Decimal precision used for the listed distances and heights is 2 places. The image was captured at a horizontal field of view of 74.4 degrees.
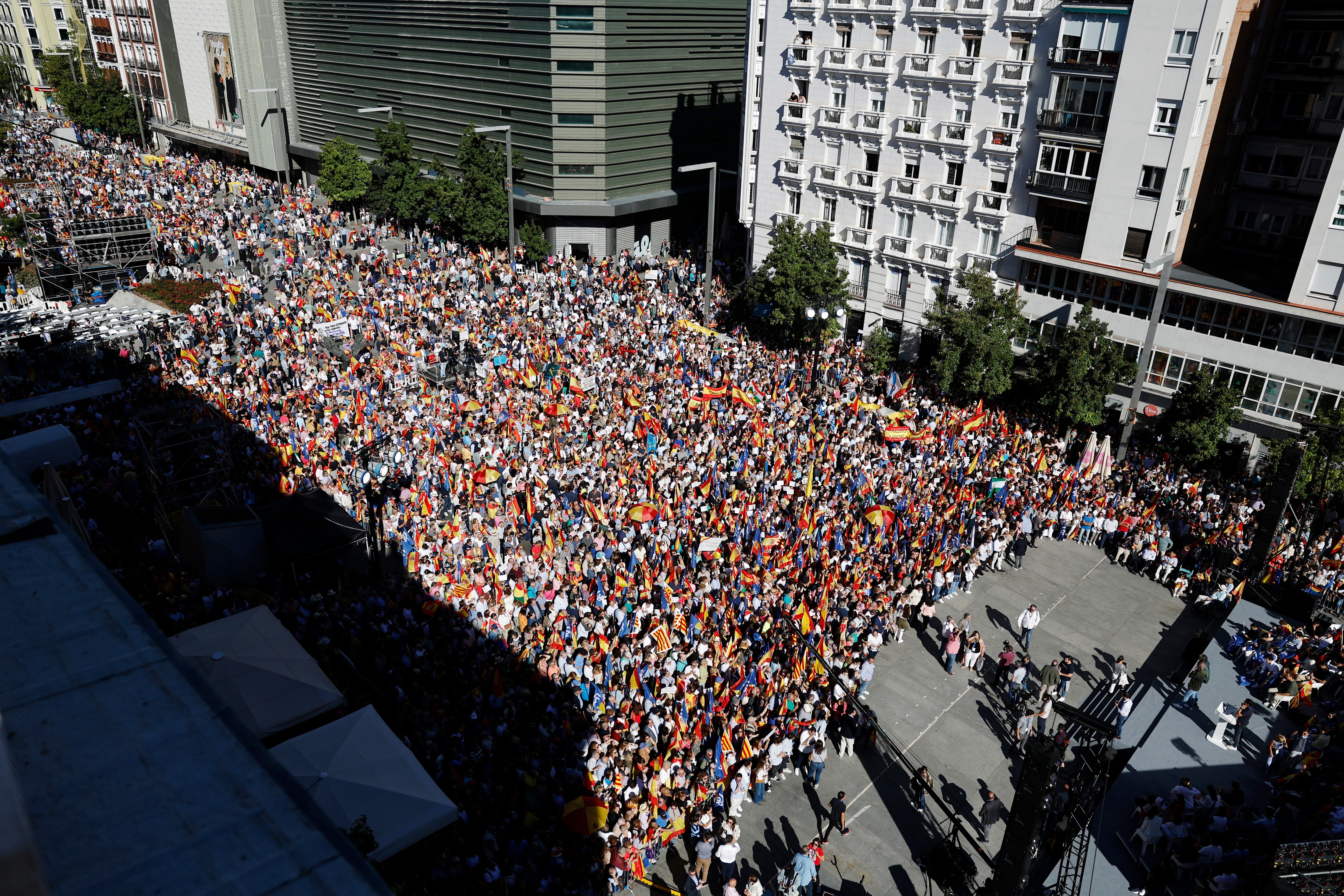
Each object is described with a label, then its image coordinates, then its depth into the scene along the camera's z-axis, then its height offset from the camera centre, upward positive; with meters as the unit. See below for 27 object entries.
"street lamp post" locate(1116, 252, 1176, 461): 28.14 -8.60
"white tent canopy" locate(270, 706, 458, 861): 13.51 -10.65
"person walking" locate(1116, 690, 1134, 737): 19.69 -13.23
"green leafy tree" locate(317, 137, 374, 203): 54.06 -7.31
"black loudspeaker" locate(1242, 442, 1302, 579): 22.84 -10.59
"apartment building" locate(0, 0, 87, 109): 98.44 +0.25
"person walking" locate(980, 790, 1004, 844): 16.48 -12.87
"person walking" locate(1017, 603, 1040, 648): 21.83 -12.64
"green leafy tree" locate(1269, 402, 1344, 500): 24.97 -10.32
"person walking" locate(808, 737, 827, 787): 17.33 -12.66
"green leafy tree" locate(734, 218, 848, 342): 35.75 -8.39
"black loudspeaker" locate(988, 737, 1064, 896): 12.66 -10.47
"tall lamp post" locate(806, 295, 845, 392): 34.66 -9.84
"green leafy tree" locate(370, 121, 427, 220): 49.94 -6.79
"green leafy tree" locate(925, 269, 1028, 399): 31.03 -9.05
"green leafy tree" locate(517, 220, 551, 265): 46.97 -9.44
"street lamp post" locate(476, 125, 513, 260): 42.81 -4.95
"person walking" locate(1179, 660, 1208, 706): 20.11 -12.86
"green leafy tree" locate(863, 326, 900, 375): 35.19 -10.74
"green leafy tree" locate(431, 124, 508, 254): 46.31 -7.12
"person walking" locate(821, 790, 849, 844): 16.33 -12.83
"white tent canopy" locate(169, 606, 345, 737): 15.53 -10.42
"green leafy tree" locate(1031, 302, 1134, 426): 29.17 -9.42
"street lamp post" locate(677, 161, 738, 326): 37.09 -7.58
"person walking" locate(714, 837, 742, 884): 15.01 -12.49
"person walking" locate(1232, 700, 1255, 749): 19.16 -13.12
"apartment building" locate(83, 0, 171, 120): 76.38 -0.76
